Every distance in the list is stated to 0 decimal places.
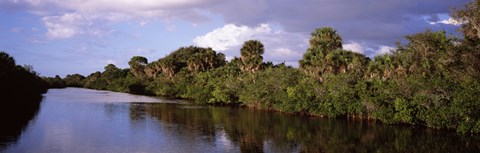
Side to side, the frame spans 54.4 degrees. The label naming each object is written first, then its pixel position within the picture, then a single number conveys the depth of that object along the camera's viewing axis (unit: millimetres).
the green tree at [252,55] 72312
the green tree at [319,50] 54409
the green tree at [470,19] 32562
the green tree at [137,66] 133750
